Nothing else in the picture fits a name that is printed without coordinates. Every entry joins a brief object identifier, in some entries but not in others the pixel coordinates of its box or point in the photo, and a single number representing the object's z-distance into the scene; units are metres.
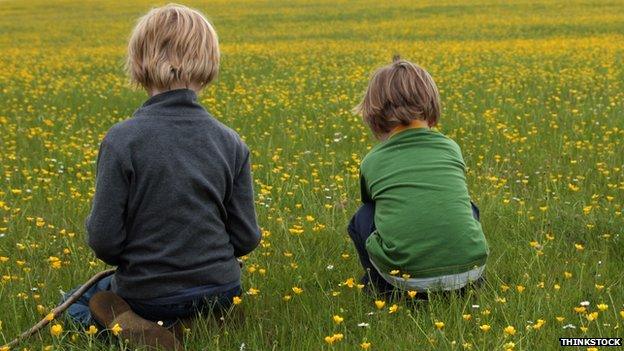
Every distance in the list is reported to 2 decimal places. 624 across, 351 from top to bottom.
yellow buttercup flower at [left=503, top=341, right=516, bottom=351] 4.95
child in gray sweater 5.45
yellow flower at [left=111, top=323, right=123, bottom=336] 4.92
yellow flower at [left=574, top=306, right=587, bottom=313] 5.56
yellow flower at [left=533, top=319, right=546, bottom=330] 5.27
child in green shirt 6.12
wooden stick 5.52
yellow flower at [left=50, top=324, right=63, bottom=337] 4.95
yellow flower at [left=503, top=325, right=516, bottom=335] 5.03
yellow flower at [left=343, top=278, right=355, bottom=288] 6.26
